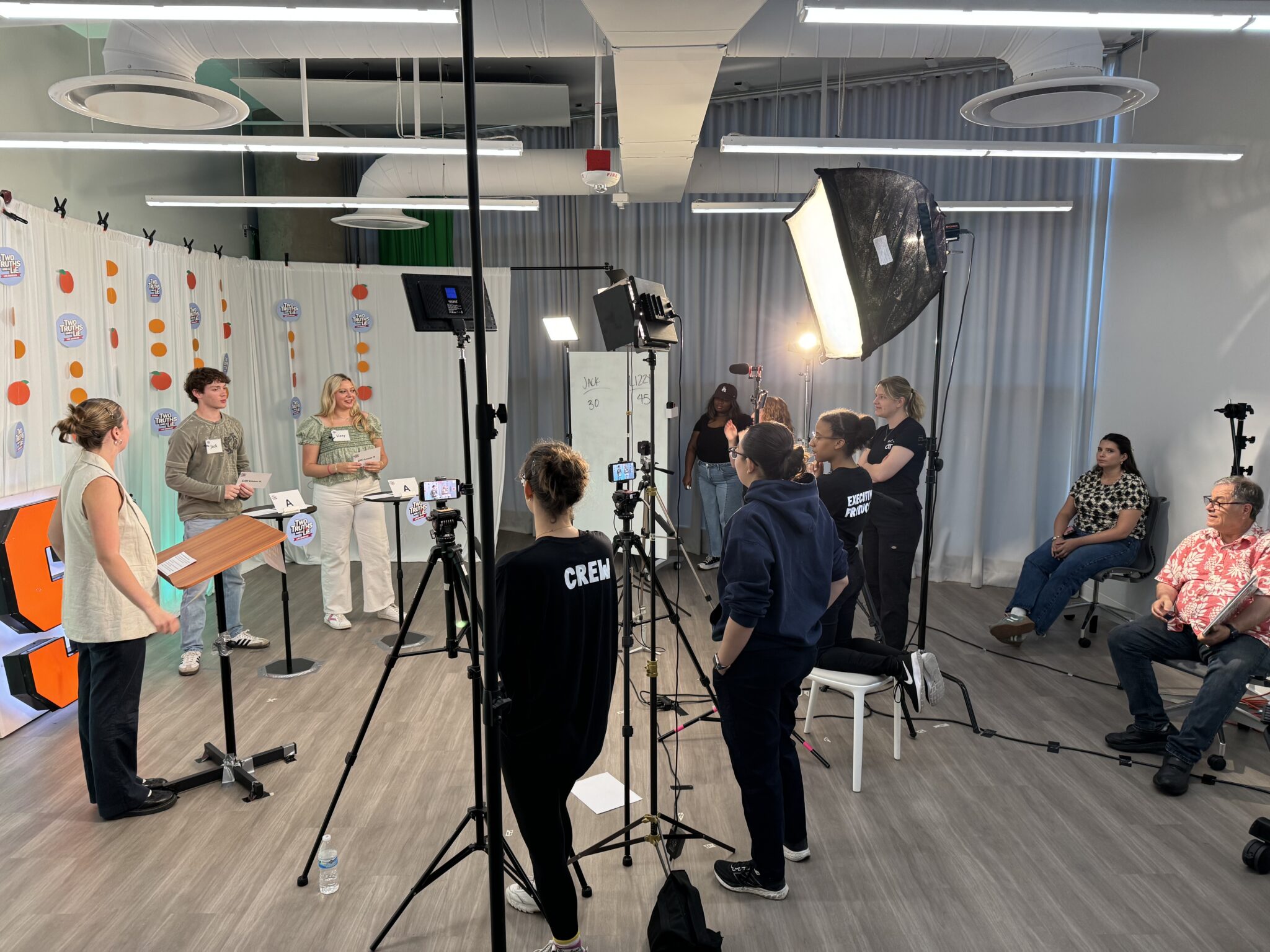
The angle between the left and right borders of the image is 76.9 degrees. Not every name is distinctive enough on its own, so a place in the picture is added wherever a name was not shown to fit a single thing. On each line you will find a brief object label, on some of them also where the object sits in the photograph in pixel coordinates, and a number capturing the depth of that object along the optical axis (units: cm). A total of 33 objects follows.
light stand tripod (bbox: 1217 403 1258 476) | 371
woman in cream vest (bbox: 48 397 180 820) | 248
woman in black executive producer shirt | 280
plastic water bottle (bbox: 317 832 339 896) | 232
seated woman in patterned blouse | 437
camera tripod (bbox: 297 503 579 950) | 216
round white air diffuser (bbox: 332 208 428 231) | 510
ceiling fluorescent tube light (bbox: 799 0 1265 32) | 226
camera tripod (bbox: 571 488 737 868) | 232
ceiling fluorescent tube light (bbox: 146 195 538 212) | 466
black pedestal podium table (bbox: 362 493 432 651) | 409
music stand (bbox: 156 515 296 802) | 253
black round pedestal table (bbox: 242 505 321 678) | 373
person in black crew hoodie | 174
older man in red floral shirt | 295
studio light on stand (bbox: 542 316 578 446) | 548
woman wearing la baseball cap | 574
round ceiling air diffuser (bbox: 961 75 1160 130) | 246
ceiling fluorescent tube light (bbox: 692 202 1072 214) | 480
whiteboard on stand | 595
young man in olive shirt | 393
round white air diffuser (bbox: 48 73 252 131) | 245
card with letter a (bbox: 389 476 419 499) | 411
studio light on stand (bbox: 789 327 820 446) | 535
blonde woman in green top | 445
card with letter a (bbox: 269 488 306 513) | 376
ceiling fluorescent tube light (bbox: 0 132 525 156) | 354
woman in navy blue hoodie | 206
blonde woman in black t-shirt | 382
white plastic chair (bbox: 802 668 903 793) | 282
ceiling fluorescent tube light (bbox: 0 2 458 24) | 221
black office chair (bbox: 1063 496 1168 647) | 443
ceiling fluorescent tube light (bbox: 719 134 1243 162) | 356
